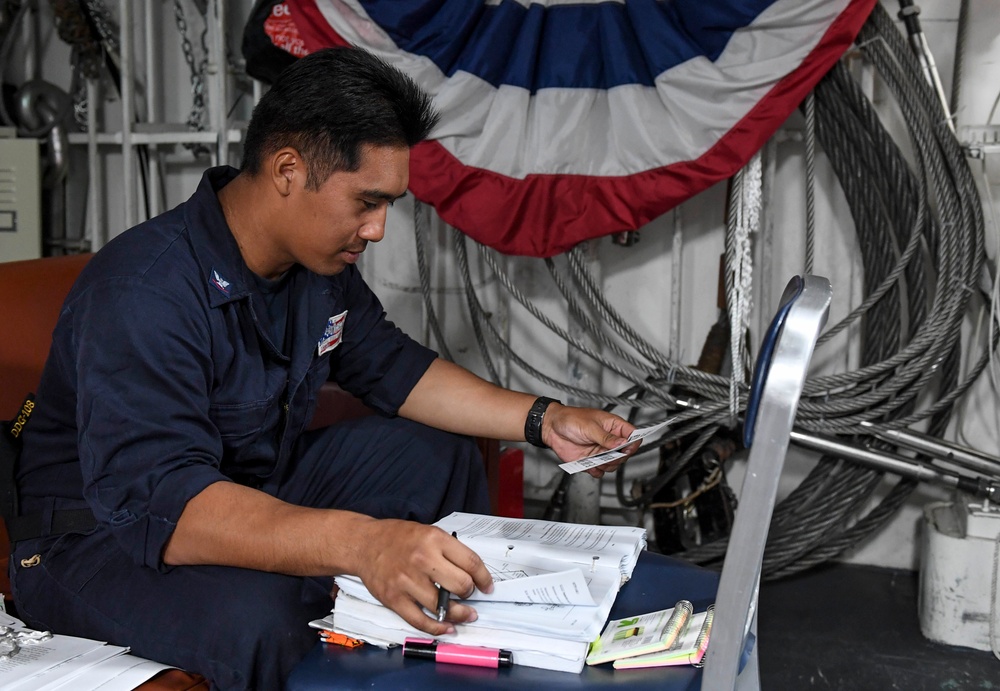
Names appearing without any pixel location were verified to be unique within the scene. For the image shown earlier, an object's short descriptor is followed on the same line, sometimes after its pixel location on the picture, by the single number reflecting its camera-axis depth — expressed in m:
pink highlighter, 1.02
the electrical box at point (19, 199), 2.79
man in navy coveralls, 1.13
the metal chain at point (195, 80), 2.81
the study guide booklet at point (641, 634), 1.03
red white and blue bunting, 2.07
